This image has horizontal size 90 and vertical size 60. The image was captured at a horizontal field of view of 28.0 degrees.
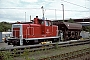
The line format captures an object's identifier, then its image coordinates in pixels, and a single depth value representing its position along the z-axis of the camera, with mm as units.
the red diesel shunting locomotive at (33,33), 16111
